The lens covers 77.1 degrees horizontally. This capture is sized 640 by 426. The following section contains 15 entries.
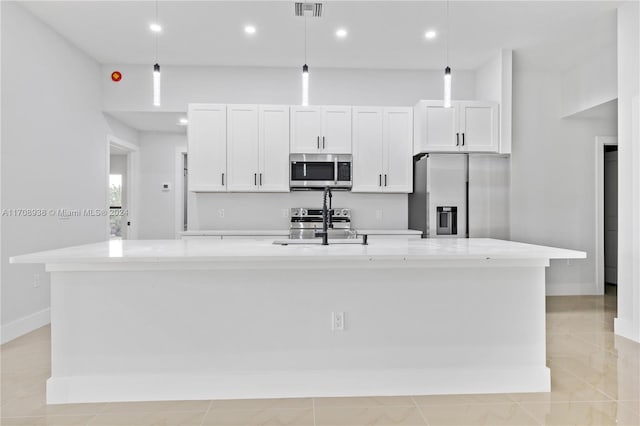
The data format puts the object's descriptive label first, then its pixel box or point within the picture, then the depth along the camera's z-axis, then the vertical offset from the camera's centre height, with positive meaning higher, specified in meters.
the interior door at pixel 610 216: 5.66 -0.04
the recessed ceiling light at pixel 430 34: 4.02 +1.81
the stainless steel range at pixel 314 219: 5.05 -0.08
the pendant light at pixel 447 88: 2.76 +0.87
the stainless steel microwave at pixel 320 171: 4.75 +0.50
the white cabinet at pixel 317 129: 4.76 +1.00
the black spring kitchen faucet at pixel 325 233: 2.64 -0.13
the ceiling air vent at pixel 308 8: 3.32 +1.72
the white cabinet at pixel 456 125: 4.63 +1.02
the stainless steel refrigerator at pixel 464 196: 4.64 +0.21
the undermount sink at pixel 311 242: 2.77 -0.20
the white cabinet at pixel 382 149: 4.82 +0.77
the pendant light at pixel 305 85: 2.76 +0.88
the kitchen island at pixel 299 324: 2.29 -0.66
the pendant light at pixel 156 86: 2.67 +0.85
